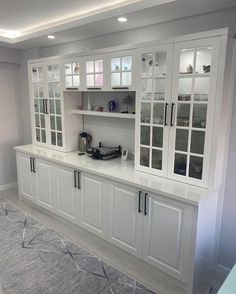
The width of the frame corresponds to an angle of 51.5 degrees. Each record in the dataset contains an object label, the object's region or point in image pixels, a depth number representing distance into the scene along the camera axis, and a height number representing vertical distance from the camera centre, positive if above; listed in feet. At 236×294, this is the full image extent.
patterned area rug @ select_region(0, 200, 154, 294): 7.29 -5.52
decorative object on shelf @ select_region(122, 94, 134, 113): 9.69 -0.08
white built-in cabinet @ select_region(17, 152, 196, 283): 6.97 -3.87
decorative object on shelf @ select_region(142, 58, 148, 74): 7.83 +1.01
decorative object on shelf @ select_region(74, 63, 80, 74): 10.02 +1.21
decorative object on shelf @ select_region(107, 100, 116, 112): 10.29 -0.26
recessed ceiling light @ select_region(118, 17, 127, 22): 8.02 +2.60
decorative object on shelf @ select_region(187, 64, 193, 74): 6.76 +0.83
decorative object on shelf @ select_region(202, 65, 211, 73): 6.43 +0.82
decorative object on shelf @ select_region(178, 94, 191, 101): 6.92 +0.07
